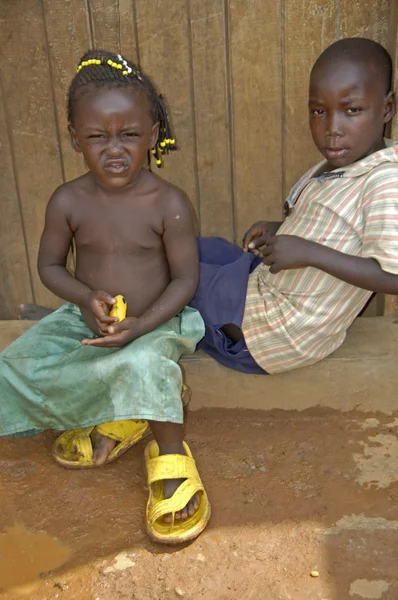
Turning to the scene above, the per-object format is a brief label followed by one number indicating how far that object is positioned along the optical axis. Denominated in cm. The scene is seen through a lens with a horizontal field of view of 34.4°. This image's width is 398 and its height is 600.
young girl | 196
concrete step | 239
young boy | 190
